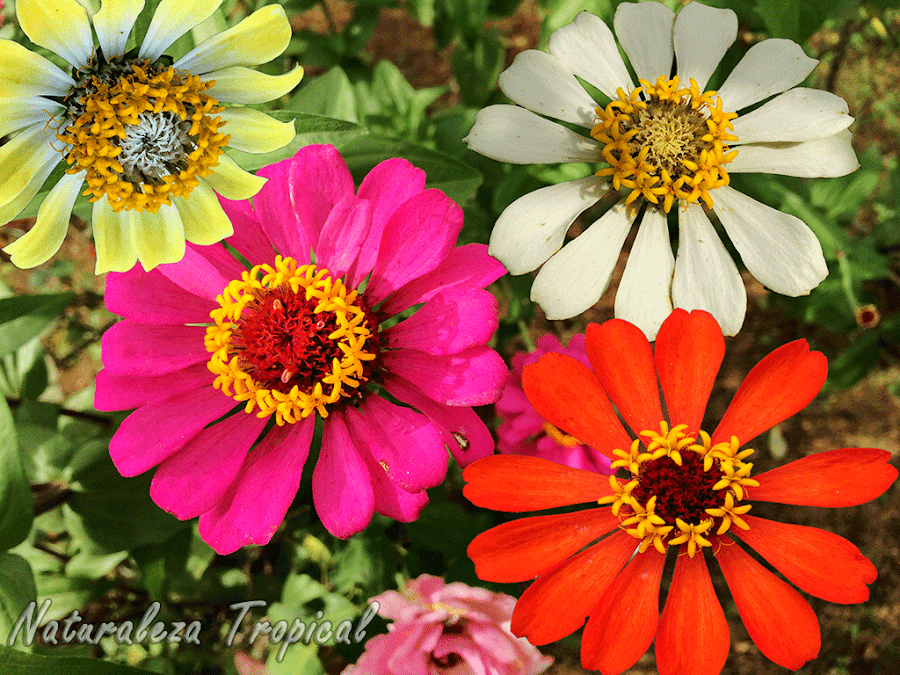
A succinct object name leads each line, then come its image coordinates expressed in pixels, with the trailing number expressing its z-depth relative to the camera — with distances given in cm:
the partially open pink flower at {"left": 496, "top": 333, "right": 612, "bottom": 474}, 30
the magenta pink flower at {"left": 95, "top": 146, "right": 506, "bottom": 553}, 26
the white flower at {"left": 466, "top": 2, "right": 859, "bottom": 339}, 28
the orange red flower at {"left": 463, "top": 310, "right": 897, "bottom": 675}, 26
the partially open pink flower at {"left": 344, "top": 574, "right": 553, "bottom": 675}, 27
